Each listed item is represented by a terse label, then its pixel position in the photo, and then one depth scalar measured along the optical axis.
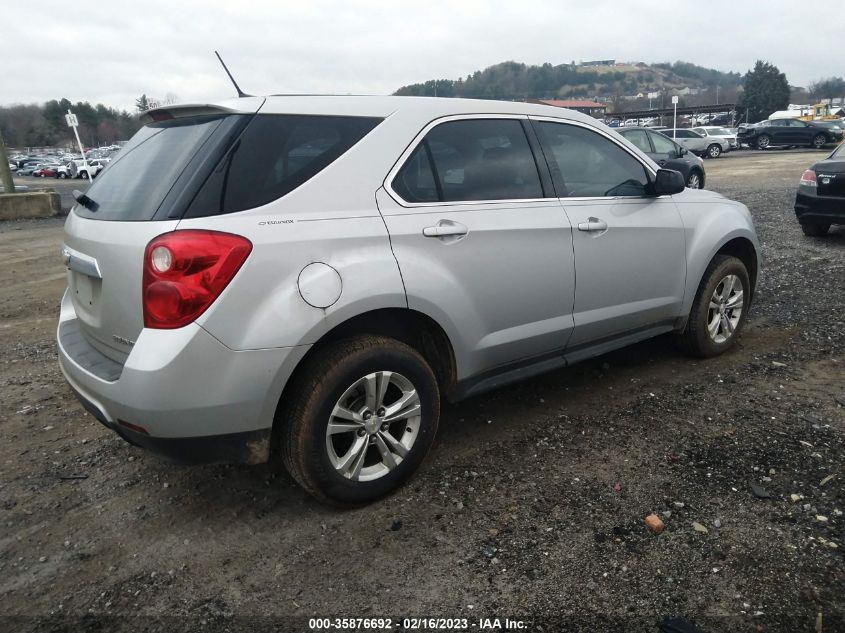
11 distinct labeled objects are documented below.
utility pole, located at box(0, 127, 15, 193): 16.09
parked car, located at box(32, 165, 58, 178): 46.50
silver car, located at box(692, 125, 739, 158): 30.50
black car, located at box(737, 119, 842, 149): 31.27
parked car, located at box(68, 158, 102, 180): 41.66
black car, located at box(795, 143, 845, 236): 8.01
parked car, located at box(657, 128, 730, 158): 29.44
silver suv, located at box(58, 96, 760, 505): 2.36
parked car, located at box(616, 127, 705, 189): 15.41
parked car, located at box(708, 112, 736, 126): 61.94
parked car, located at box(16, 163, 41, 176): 52.16
